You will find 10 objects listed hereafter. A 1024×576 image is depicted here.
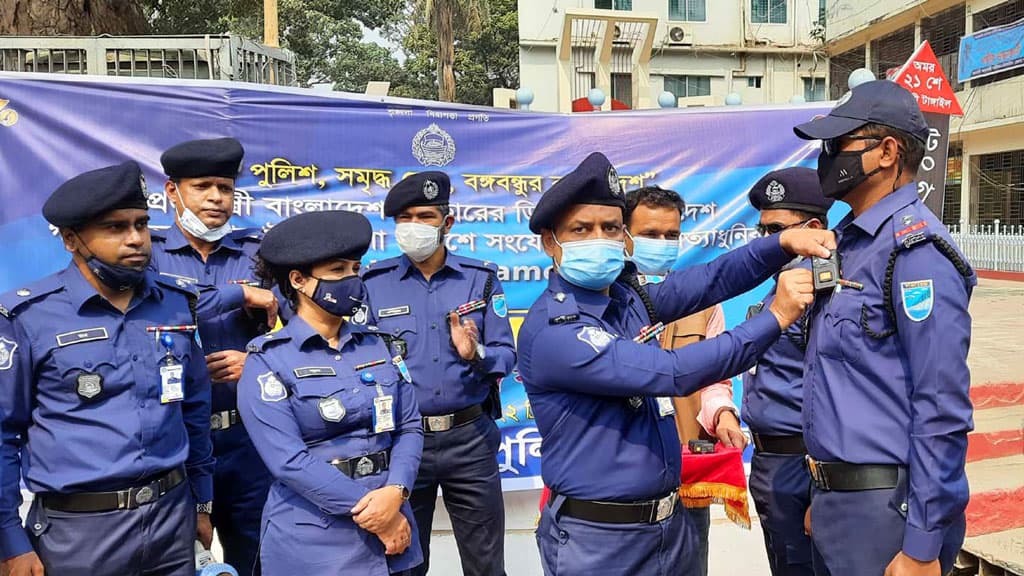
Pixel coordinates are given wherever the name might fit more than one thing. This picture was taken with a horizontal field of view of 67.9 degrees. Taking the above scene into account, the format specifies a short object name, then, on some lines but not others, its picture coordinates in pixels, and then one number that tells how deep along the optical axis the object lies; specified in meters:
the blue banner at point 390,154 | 4.00
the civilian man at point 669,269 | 2.98
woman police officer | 2.21
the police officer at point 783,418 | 2.74
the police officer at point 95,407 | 2.19
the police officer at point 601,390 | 1.99
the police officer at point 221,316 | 2.92
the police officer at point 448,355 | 3.28
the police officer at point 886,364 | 1.80
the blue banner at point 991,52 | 16.64
